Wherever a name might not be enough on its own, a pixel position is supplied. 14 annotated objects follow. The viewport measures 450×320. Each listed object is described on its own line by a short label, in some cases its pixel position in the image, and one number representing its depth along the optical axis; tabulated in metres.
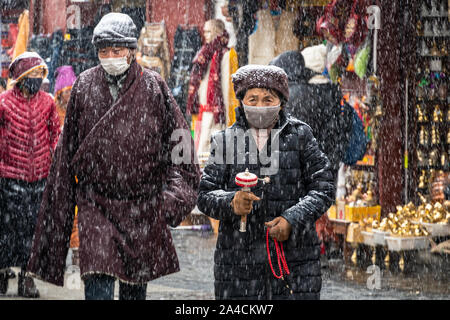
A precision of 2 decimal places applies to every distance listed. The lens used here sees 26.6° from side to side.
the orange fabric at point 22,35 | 14.54
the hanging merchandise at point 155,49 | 13.49
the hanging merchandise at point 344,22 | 10.47
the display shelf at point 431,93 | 11.14
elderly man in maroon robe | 5.25
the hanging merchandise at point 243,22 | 12.04
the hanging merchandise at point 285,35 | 11.88
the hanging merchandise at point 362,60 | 10.52
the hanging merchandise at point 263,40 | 11.96
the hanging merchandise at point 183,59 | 13.09
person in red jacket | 8.00
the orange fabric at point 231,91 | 11.82
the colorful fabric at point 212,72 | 11.88
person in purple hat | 10.53
